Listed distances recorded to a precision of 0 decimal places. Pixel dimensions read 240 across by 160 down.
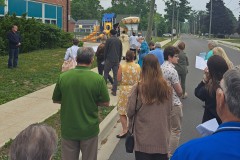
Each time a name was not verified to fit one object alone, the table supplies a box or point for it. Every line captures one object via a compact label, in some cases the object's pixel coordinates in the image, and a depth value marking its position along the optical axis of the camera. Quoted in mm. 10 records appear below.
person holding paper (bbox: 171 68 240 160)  1108
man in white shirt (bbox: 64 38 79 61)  7040
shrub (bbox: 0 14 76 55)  12918
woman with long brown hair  2829
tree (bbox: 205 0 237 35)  71504
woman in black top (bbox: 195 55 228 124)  2770
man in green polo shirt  2875
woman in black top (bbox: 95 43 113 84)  8089
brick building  19752
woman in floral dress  4363
